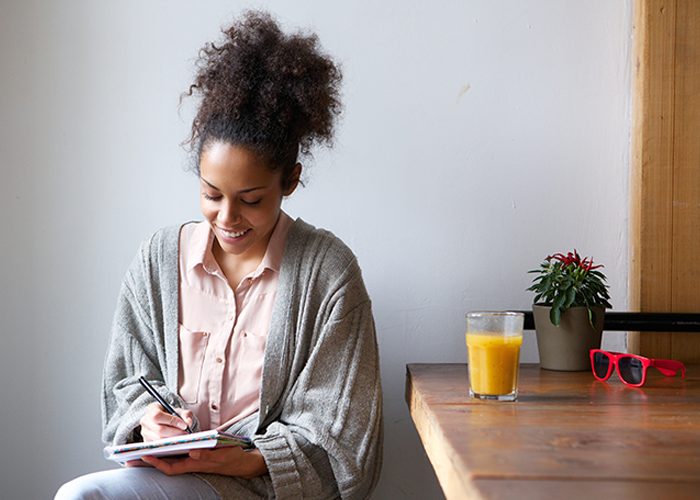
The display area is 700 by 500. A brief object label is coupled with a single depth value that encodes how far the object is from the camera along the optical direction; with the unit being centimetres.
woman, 147
